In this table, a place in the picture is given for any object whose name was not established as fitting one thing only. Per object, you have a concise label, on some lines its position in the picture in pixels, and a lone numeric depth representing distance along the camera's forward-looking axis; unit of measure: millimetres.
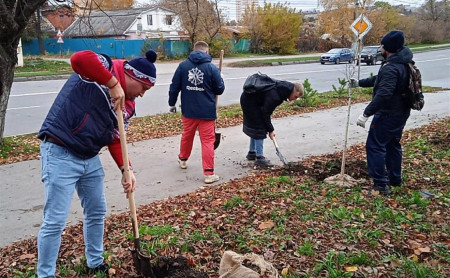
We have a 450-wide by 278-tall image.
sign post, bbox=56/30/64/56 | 28594
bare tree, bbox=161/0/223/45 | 30562
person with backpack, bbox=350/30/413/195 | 5461
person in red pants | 6625
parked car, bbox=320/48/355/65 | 35000
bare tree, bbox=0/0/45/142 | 7461
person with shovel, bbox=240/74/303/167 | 6762
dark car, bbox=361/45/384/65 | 32875
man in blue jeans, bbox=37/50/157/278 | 3066
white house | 48094
